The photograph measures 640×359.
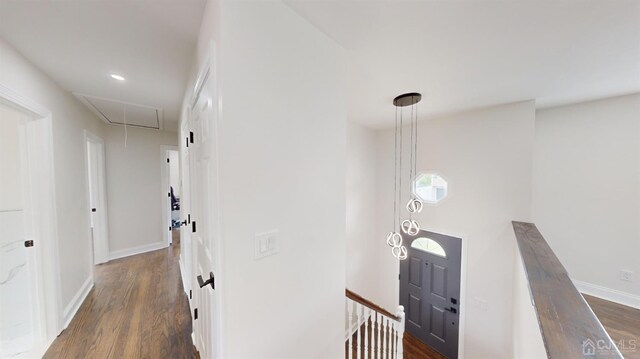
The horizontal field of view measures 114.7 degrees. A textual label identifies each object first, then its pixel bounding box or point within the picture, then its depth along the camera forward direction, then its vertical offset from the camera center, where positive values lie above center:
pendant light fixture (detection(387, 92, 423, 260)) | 2.67 +0.00
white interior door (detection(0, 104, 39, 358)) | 1.75 -0.53
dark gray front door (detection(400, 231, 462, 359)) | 2.92 -1.79
